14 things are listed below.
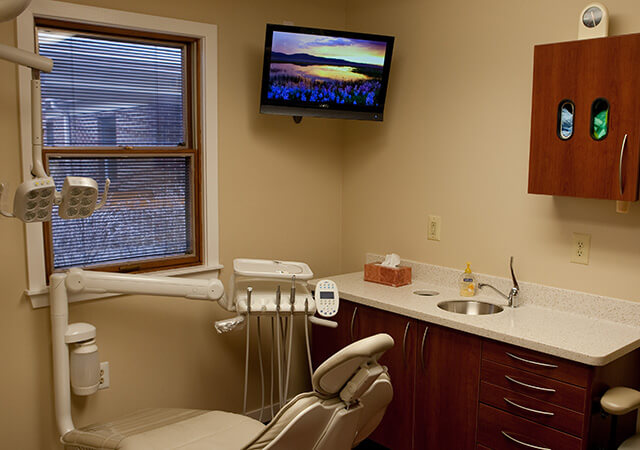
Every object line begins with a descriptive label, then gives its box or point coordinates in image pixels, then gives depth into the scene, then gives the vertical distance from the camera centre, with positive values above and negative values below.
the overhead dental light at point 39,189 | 2.15 -0.06
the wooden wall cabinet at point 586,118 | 2.32 +0.23
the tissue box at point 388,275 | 3.27 -0.52
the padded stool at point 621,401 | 2.23 -0.80
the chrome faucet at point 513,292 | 2.88 -0.53
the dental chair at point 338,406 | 1.77 -0.67
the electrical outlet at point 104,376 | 2.95 -0.95
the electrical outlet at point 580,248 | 2.71 -0.31
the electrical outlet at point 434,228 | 3.33 -0.28
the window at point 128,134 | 2.75 +0.18
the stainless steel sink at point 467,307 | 2.99 -0.62
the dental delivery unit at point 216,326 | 2.45 -0.71
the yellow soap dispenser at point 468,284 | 3.07 -0.53
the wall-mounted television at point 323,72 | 3.11 +0.52
